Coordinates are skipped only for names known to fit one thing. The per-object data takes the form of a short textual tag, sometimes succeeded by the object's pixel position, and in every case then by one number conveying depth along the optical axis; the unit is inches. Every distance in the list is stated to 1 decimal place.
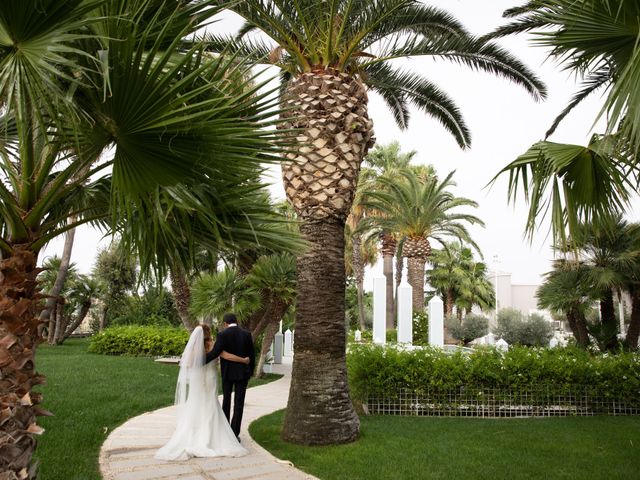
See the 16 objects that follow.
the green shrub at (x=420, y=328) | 879.4
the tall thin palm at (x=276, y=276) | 520.1
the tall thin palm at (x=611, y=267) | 561.3
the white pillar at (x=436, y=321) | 646.5
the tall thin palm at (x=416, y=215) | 901.8
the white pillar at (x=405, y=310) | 649.6
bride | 260.8
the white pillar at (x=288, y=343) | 1080.0
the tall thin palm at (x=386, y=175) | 1180.5
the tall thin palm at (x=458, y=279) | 1791.3
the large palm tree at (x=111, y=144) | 127.7
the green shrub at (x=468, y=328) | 1386.6
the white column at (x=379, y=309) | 668.1
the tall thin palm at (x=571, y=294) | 612.1
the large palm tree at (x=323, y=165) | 290.0
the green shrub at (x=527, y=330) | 1075.3
